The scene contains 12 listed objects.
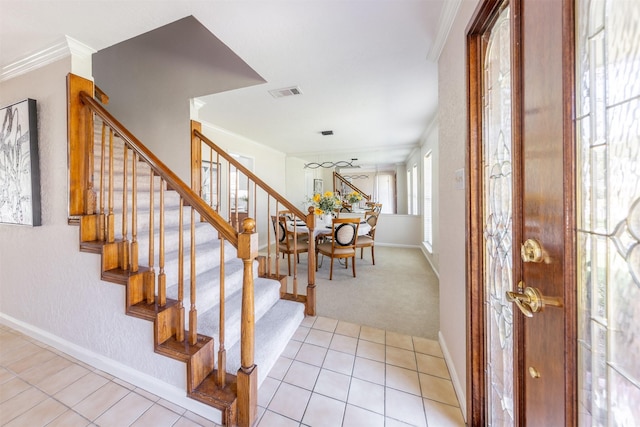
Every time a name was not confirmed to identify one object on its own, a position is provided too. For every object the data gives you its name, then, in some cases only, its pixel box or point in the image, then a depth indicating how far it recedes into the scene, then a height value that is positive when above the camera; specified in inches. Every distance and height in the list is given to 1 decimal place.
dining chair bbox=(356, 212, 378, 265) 151.6 -17.4
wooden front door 22.9 -0.7
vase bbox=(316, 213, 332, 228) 158.5 -5.2
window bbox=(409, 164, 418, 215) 221.9 +19.1
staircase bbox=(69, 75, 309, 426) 49.8 -20.4
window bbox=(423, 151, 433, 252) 180.5 +10.5
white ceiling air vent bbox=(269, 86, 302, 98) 104.2 +55.6
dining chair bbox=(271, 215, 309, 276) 129.8 -18.5
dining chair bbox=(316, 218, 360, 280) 131.5 -15.7
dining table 141.9 -10.1
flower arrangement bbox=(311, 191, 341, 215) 158.4 +6.4
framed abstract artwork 73.1 +16.8
